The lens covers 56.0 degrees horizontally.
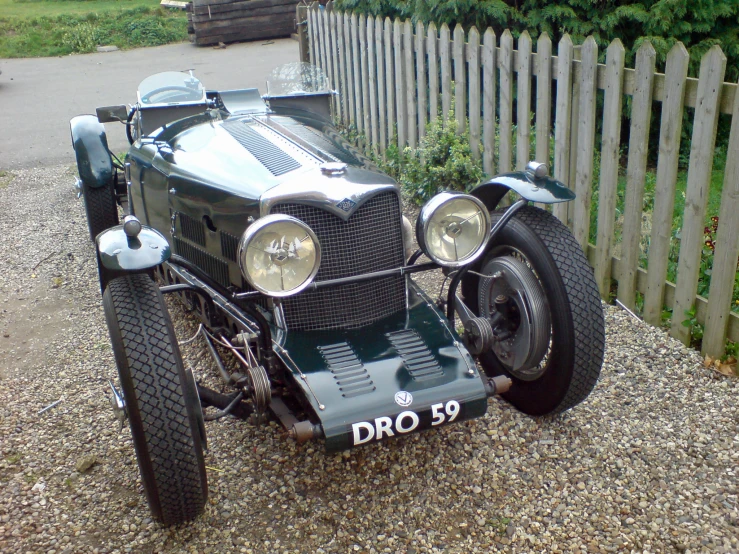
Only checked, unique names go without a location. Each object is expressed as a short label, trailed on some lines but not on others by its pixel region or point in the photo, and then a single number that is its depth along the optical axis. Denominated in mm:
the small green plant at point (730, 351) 3484
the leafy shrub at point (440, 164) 5234
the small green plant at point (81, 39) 16391
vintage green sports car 2426
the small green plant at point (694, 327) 3621
